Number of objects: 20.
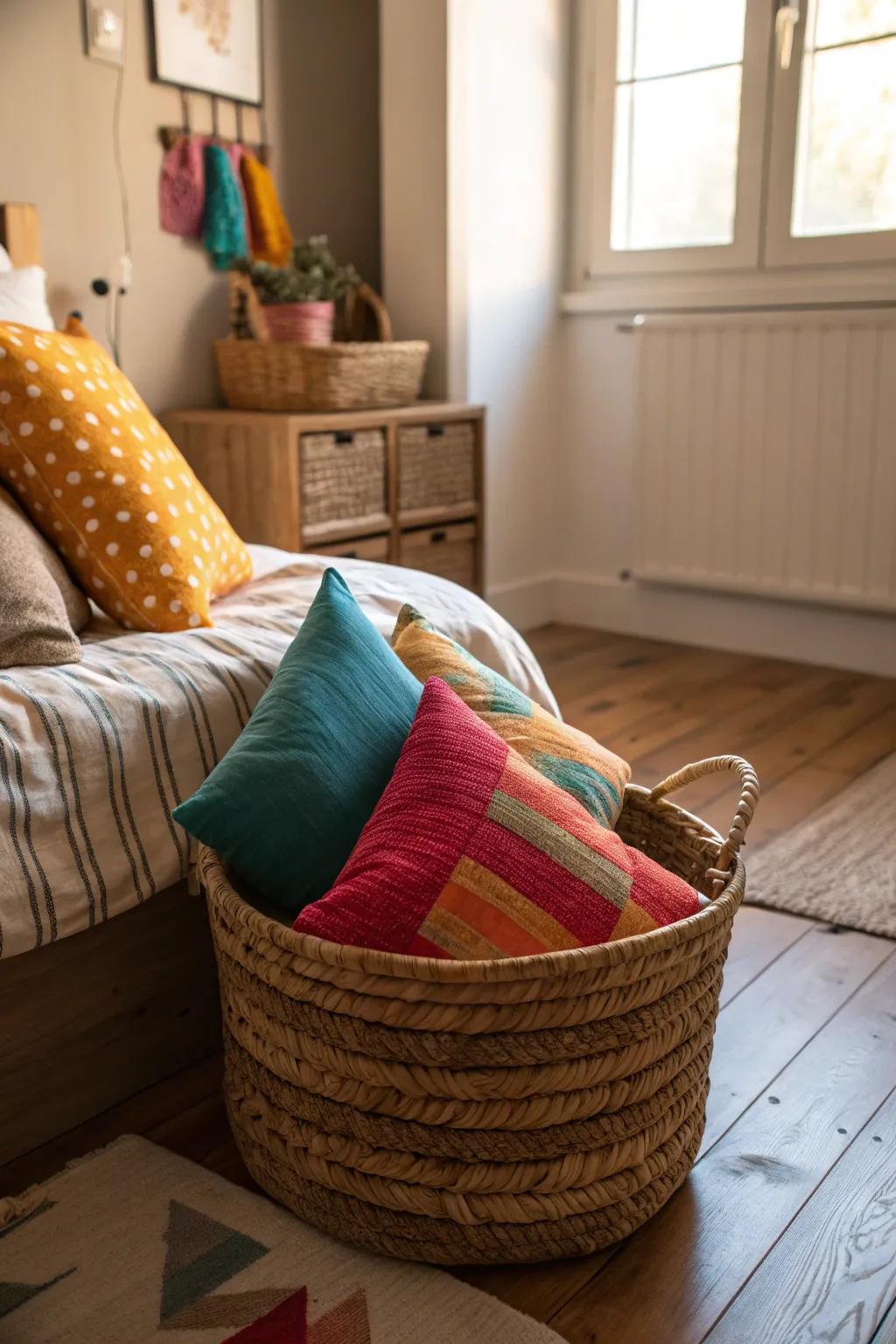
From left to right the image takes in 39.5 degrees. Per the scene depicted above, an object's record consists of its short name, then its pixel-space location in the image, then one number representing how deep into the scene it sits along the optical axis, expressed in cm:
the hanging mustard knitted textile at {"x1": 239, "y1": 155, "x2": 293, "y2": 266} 284
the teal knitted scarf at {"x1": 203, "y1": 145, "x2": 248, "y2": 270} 274
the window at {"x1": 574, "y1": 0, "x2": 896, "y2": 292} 287
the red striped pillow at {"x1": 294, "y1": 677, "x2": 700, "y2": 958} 102
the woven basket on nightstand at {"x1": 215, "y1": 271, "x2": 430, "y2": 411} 259
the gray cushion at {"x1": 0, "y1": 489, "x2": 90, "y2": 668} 131
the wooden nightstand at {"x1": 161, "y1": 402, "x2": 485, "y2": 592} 250
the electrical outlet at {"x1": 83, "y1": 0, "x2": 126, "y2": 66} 245
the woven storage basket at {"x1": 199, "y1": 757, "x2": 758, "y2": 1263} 100
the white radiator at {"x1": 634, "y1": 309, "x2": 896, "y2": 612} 293
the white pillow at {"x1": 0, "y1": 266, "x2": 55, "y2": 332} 181
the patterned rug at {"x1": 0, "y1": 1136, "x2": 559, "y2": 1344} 102
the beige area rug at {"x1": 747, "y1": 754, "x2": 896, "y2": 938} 182
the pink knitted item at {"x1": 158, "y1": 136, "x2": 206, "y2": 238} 267
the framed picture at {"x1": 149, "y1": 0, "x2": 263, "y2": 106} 261
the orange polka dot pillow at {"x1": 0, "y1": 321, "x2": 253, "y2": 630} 149
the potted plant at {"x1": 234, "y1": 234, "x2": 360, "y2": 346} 269
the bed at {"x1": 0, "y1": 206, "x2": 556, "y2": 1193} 119
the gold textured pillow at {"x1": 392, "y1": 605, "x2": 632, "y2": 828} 126
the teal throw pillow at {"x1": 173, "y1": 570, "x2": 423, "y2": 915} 113
